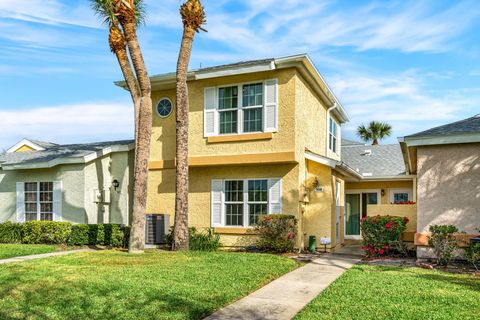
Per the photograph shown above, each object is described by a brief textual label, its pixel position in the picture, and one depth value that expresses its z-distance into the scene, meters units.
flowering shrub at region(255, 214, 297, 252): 13.36
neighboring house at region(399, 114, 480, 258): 11.17
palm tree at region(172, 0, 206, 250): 13.38
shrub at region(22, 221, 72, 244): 15.50
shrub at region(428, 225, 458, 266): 10.62
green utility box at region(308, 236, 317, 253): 14.27
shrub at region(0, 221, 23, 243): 16.30
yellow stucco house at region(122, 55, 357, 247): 14.15
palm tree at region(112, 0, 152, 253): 13.11
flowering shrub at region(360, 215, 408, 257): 12.35
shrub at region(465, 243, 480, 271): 9.93
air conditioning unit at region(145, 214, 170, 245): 15.14
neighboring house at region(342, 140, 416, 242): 20.30
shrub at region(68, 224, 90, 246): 15.39
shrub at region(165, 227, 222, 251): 14.33
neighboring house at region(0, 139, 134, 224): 16.59
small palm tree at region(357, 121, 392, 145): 40.09
